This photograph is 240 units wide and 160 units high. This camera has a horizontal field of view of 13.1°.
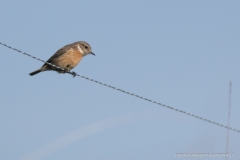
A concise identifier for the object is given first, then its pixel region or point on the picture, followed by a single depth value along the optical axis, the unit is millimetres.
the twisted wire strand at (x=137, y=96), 12302
